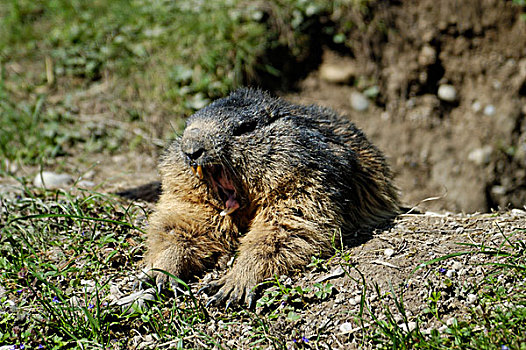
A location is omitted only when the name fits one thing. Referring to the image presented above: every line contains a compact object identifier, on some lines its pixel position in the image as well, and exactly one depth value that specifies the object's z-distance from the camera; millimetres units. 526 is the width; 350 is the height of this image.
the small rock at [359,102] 14711
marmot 6762
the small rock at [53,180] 10148
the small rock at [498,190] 14246
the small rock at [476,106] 14727
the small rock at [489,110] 14623
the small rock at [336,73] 14742
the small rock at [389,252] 6840
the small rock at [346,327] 5793
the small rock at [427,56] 14820
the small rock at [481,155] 14453
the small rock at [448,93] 14937
